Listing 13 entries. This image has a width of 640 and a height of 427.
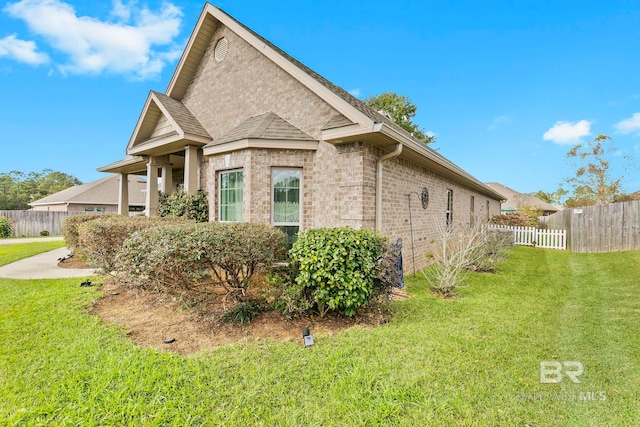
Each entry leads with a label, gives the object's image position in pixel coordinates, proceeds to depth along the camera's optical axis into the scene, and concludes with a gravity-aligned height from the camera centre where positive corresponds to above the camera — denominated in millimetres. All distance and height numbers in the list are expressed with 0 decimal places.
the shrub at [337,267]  4277 -783
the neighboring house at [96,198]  28375 +1597
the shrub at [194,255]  3986 -577
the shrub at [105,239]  5848 -527
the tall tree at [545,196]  58000 +4350
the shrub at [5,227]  20422 -1024
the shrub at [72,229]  9047 -502
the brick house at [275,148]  6773 +1729
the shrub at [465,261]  6297 -1255
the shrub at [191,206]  8844 +261
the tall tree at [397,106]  27672 +10600
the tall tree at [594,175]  23484 +3593
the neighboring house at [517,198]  37656 +2563
